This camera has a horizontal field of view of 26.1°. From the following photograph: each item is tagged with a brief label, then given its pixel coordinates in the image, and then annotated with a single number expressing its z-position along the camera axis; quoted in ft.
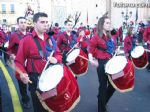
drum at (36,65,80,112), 12.71
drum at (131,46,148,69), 25.39
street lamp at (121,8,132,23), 121.90
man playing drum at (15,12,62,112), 14.33
